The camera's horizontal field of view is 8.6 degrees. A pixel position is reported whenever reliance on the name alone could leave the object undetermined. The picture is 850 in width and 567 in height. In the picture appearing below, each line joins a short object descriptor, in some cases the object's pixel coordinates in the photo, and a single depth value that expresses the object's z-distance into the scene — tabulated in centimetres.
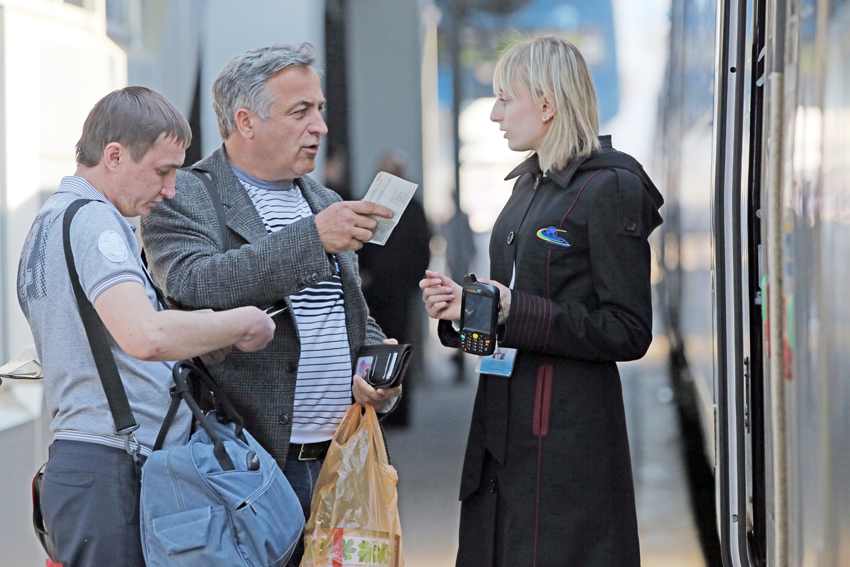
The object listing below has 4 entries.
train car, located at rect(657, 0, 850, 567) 1132
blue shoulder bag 1160
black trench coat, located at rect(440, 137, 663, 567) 1197
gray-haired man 1190
